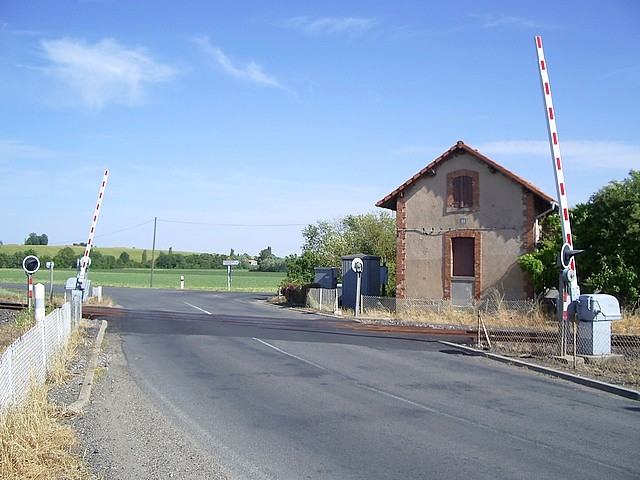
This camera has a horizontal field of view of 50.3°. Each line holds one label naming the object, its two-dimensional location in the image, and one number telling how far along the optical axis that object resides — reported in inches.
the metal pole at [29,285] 724.0
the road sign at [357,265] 1076.5
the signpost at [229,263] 2341.5
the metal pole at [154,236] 2868.1
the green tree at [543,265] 1020.5
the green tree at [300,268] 1697.8
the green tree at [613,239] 939.3
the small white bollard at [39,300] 507.5
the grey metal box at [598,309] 555.8
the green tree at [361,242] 1727.4
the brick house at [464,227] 1080.8
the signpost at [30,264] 688.4
